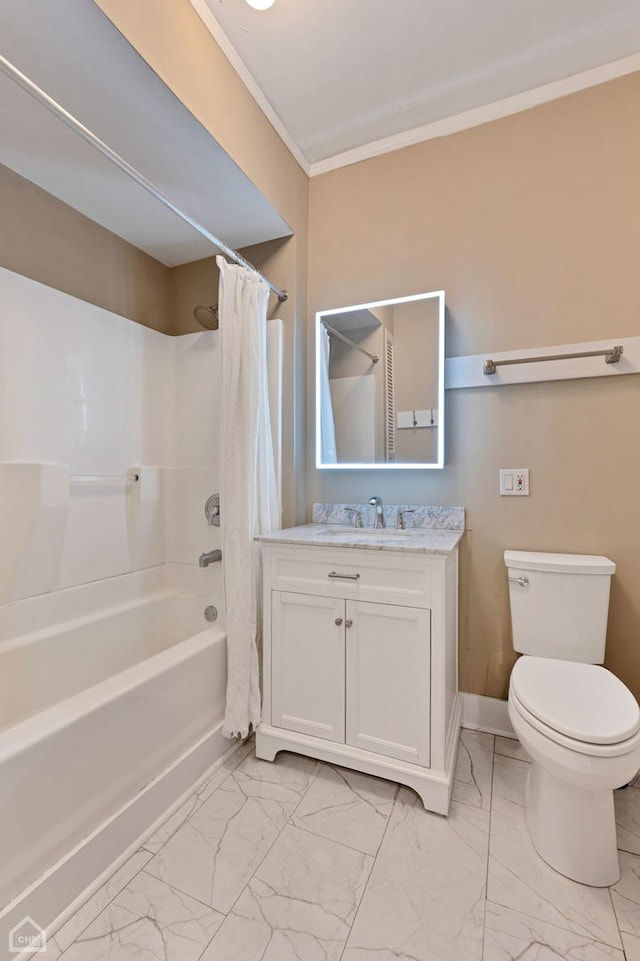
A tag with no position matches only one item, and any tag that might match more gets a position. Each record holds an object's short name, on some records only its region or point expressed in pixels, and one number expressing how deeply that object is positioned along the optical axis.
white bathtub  0.96
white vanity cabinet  1.36
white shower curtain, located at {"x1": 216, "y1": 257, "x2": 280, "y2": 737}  1.61
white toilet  1.05
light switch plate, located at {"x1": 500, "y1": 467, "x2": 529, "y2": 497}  1.68
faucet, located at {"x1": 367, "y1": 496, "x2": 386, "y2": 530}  1.86
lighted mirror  1.80
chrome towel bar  1.49
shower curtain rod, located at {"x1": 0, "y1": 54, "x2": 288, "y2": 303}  0.94
